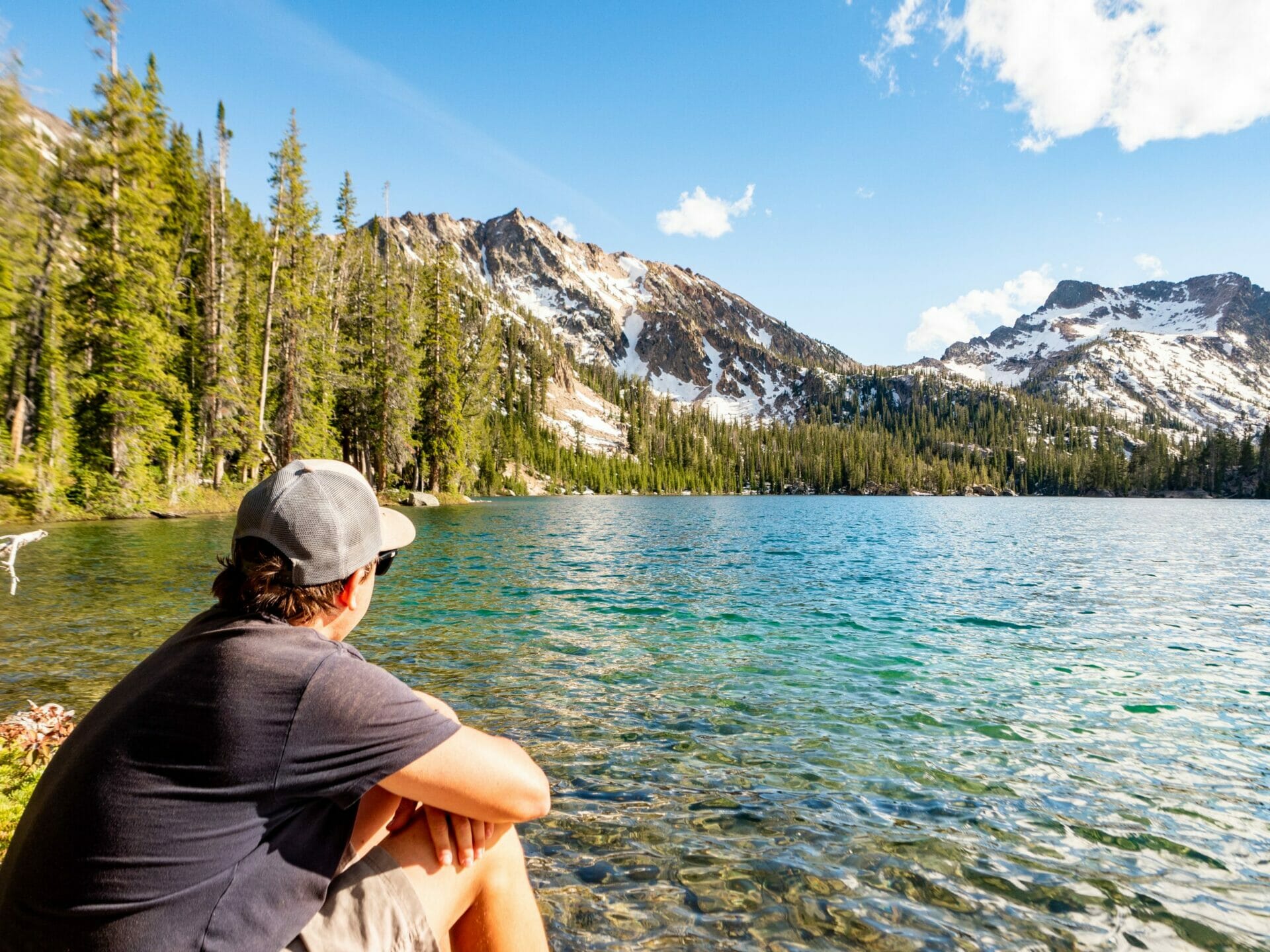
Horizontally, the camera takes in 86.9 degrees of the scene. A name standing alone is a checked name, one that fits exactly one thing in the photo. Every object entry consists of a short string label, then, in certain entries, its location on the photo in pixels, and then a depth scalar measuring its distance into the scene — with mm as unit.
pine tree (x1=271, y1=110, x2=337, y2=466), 41188
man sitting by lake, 1959
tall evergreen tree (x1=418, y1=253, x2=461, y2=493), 58688
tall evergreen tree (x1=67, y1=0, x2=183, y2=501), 29328
